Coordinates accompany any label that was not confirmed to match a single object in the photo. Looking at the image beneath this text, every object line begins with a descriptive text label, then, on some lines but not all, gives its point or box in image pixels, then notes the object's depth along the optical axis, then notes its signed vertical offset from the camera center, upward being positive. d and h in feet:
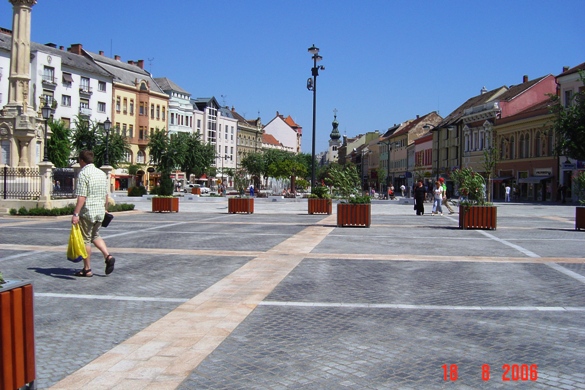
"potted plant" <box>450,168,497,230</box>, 61.31 -1.50
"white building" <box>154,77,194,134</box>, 288.30 +38.68
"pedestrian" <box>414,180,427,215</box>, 90.33 -0.80
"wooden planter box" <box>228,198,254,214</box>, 89.51 -2.30
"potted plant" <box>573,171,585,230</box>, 62.59 -1.62
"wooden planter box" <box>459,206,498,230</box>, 61.72 -2.40
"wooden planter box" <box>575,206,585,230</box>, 62.59 -2.39
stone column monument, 91.71 +12.76
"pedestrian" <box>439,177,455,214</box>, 93.60 -1.16
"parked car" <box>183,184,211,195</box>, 225.97 -0.21
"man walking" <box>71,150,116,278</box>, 29.35 -0.75
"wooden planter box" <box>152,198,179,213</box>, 89.56 -2.16
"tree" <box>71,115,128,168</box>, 200.49 +15.18
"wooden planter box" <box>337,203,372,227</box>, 62.85 -2.29
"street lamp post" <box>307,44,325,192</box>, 103.50 +19.09
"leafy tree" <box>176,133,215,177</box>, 249.28 +14.09
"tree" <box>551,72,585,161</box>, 141.59 +14.76
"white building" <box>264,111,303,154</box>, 546.67 +51.13
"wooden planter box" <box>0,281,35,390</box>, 12.23 -2.97
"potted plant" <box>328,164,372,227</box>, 62.80 -1.38
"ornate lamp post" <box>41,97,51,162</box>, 85.97 +10.51
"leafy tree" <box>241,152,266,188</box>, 342.03 +13.61
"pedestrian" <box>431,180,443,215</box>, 89.86 -0.84
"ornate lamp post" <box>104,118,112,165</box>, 109.16 +11.17
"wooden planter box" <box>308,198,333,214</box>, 88.44 -2.14
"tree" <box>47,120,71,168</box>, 181.47 +12.50
